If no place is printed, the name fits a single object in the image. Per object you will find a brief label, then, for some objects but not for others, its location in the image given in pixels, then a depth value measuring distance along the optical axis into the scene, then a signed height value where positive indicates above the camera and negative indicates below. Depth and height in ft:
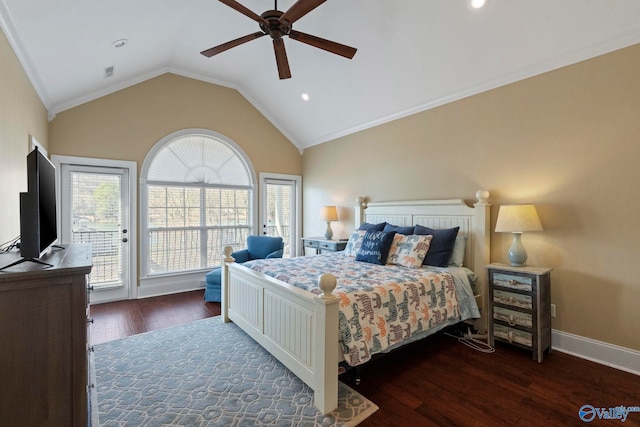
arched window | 15.40 +0.83
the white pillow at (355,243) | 12.56 -1.20
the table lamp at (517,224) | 8.92 -0.34
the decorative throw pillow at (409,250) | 10.33 -1.29
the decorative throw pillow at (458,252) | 10.73 -1.40
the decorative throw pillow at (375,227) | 12.82 -0.55
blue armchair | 14.07 -1.83
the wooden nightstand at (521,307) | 8.63 -2.81
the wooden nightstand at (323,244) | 15.52 -1.57
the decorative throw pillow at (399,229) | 11.78 -0.61
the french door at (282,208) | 18.92 +0.45
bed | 6.48 -2.36
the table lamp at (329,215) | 16.81 -0.03
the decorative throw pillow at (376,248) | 10.81 -1.23
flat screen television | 4.80 +0.08
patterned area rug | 6.29 -4.15
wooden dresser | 4.29 -1.88
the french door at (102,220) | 13.34 -0.10
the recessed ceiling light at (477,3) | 8.67 +6.04
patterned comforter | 6.99 -2.26
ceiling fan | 7.29 +4.97
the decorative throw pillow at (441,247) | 10.45 -1.18
